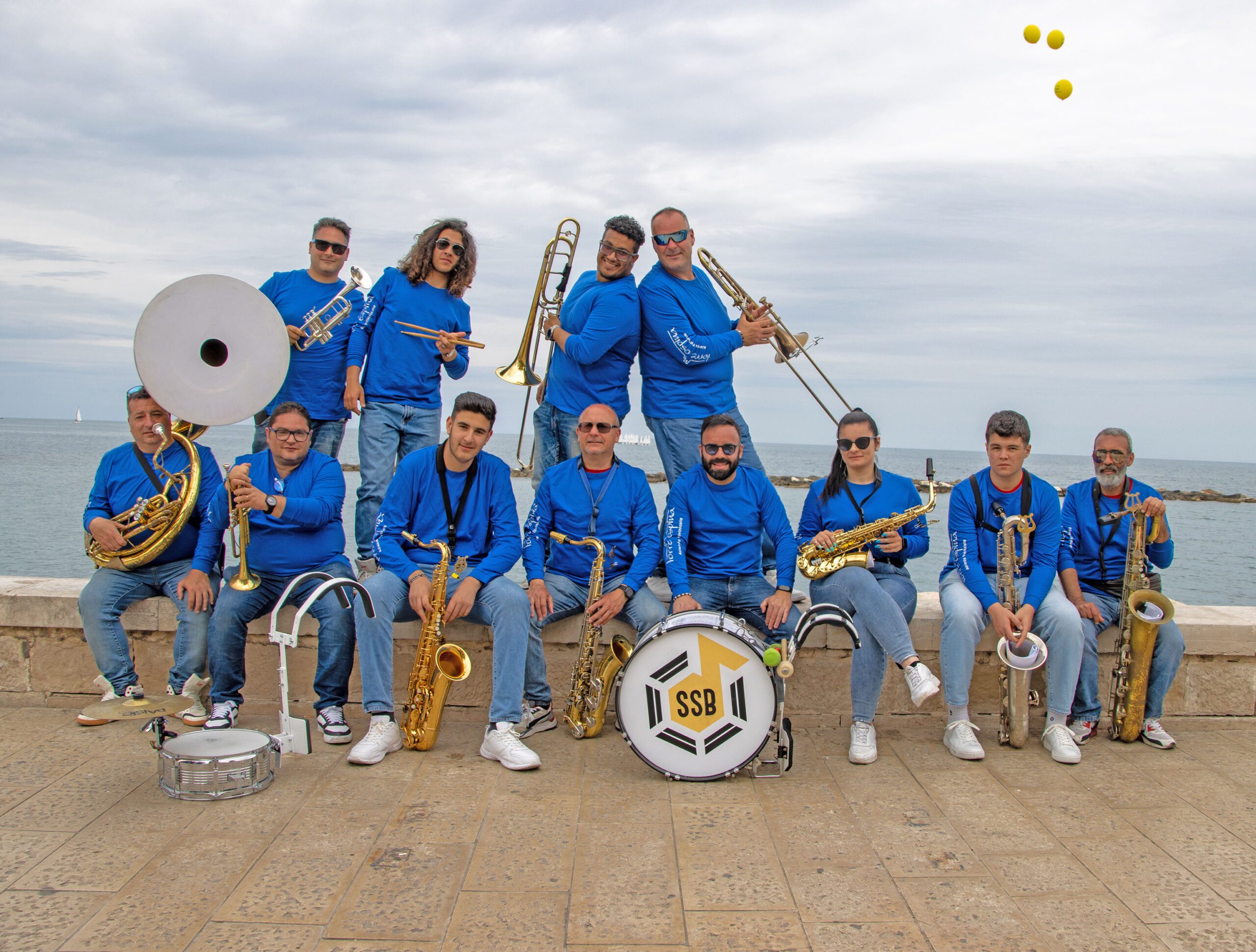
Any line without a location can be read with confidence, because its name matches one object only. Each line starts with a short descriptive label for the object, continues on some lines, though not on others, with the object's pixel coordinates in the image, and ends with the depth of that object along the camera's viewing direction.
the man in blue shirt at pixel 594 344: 4.50
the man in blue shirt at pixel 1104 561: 4.00
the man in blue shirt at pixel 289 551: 3.90
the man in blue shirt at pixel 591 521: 4.10
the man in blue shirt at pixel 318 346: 4.67
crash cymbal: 2.92
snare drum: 3.14
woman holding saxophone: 3.80
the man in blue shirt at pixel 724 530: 4.10
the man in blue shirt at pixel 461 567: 3.72
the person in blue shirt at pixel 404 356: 4.63
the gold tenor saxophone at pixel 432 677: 3.73
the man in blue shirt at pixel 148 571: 3.97
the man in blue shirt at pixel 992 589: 3.87
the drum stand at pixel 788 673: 3.43
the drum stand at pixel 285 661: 3.48
